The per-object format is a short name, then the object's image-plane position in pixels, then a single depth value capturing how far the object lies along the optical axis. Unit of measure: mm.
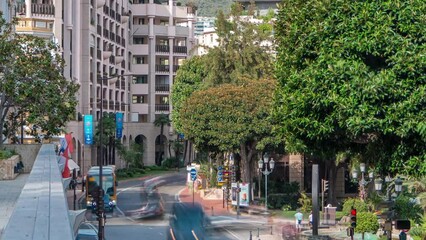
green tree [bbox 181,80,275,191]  61844
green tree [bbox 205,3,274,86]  74812
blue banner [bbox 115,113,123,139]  93425
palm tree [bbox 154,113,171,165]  113562
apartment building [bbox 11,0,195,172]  81875
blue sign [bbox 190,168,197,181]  71125
